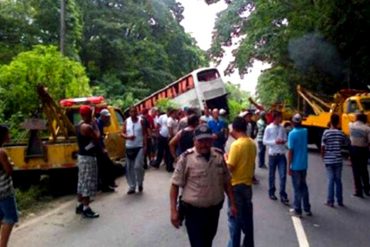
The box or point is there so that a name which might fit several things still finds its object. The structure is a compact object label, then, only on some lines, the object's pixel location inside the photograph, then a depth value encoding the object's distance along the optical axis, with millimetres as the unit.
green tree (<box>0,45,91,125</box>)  17625
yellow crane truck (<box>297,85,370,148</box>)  17906
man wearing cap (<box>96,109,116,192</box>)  11125
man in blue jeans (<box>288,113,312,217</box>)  8789
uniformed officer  4996
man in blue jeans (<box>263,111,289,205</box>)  9852
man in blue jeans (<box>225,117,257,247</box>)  6117
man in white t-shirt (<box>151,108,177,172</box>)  14352
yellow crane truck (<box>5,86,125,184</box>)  10906
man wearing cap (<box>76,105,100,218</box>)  8750
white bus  30469
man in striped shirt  9414
